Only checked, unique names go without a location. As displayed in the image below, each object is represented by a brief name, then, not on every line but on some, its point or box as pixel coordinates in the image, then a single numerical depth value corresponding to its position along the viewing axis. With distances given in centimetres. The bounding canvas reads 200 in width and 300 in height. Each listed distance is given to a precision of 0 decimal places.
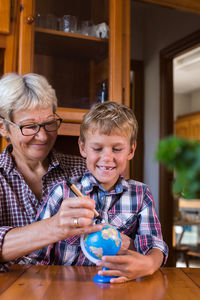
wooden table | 85
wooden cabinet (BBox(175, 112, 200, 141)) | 697
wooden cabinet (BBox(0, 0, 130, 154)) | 195
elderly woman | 144
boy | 125
